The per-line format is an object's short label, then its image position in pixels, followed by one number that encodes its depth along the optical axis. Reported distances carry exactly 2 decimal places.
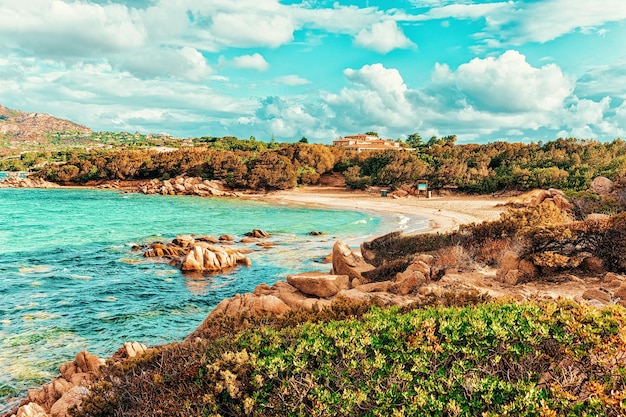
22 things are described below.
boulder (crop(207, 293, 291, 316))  9.43
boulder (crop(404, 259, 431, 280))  11.54
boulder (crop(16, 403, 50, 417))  7.23
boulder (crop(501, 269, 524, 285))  11.25
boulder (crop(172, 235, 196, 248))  25.48
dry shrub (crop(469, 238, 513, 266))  14.58
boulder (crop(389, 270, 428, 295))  10.39
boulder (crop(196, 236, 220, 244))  27.46
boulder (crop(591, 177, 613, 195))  24.83
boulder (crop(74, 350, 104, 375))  9.42
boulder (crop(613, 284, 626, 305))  7.94
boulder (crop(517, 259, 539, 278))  11.60
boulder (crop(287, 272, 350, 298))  11.66
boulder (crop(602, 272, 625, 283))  9.98
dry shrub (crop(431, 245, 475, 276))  13.21
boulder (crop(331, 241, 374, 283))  14.55
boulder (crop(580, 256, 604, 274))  11.48
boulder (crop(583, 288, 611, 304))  8.28
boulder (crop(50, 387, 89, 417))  6.91
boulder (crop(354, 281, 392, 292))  10.85
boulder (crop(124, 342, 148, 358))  9.96
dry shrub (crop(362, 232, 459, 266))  16.97
